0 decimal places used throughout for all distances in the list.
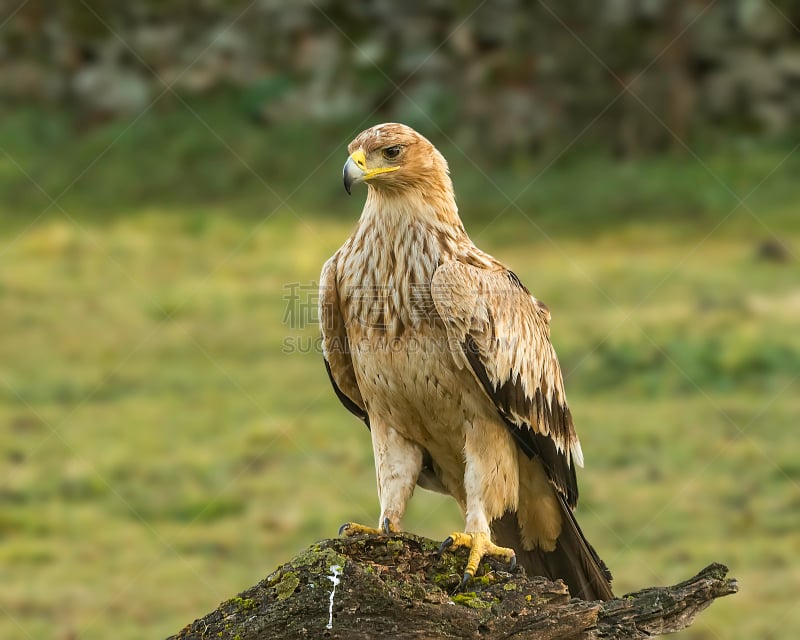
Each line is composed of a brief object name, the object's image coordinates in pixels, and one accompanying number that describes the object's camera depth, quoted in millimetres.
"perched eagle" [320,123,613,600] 13008
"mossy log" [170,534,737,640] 10516
